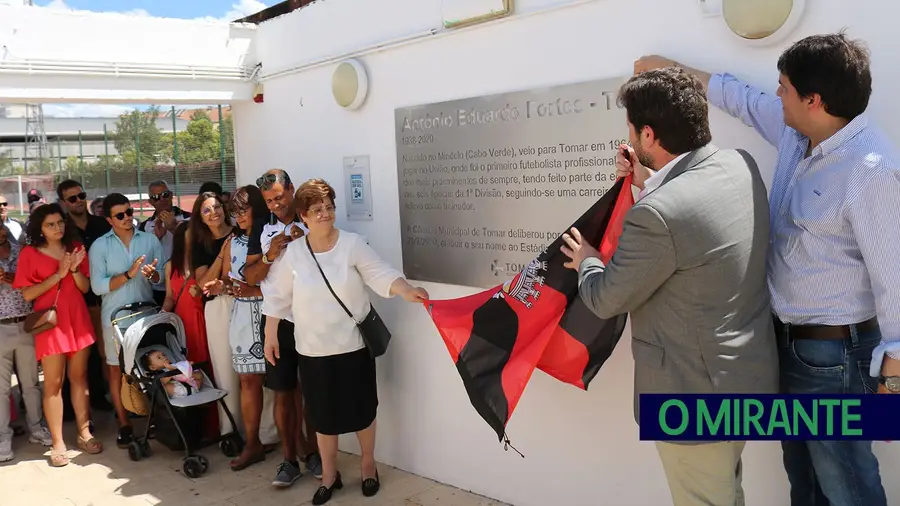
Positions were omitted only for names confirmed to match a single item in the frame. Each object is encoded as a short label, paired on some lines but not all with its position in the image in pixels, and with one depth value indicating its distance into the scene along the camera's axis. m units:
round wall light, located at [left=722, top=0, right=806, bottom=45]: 2.59
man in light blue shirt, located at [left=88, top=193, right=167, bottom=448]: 4.95
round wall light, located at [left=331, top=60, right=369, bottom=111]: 4.32
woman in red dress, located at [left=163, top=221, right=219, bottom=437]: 4.96
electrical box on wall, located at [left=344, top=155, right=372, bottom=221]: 4.43
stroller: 4.69
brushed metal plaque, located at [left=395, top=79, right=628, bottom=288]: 3.23
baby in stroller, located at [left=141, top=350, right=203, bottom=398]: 4.78
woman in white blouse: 3.84
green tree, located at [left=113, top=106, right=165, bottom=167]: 15.52
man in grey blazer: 2.08
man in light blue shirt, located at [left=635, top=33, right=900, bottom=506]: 2.03
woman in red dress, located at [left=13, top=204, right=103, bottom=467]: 4.82
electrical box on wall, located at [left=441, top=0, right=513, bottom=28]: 3.51
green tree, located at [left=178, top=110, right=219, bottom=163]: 13.89
